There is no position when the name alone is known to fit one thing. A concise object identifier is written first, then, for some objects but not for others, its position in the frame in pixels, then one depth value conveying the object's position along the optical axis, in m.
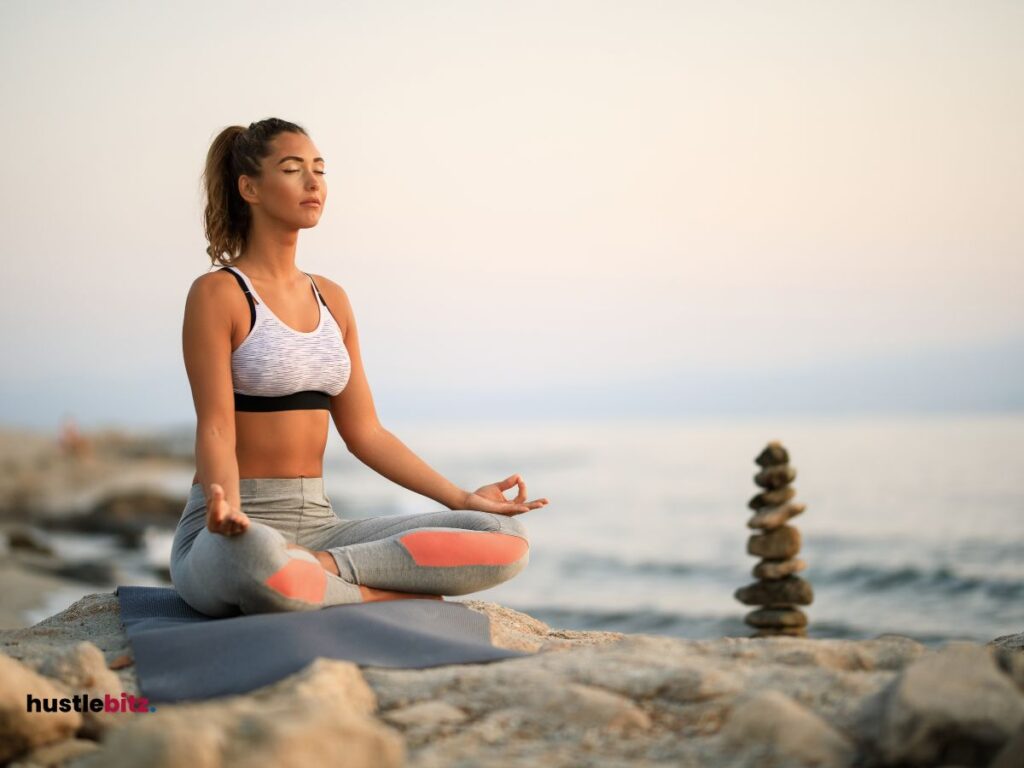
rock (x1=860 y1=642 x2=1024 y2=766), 2.29
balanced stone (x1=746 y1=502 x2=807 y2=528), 7.18
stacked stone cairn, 7.21
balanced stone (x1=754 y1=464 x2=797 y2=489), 7.19
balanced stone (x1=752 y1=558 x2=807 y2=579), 7.26
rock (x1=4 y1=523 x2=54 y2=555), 13.07
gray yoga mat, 3.07
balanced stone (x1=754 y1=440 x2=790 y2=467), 7.17
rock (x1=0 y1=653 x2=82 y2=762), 2.63
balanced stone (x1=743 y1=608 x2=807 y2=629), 7.28
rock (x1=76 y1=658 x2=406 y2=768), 2.07
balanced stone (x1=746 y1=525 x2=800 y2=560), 7.26
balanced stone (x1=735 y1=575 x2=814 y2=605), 7.29
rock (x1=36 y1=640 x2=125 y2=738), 2.99
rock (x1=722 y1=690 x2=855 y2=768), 2.32
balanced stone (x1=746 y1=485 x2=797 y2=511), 7.23
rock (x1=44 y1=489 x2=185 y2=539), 17.56
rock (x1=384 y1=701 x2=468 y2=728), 2.72
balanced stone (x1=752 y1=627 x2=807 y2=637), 7.28
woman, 3.60
